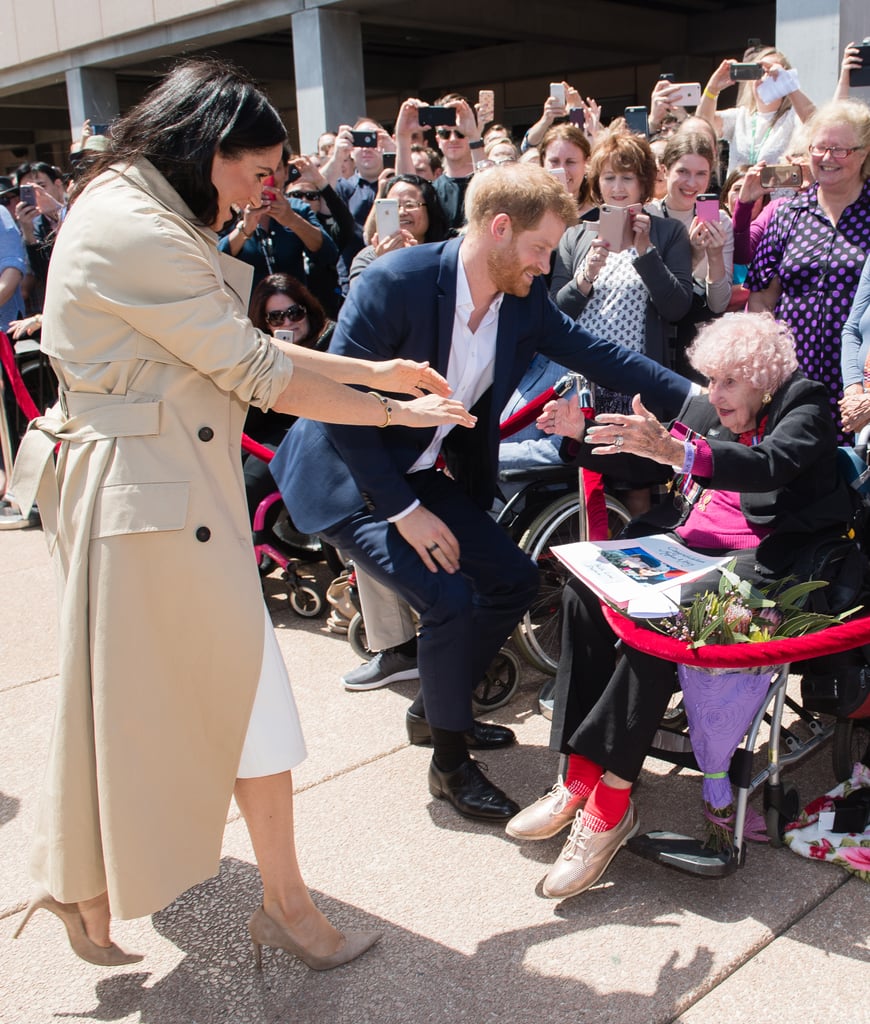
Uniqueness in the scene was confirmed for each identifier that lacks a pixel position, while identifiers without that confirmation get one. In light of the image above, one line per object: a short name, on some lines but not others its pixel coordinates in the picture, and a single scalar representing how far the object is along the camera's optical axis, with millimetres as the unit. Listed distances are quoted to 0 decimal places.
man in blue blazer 2881
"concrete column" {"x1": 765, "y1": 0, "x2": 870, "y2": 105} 7914
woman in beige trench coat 1995
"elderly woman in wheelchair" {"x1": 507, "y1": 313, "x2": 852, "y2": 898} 2611
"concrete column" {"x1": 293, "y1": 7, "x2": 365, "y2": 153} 13273
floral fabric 2602
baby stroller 4480
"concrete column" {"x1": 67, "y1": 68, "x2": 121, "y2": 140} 17391
